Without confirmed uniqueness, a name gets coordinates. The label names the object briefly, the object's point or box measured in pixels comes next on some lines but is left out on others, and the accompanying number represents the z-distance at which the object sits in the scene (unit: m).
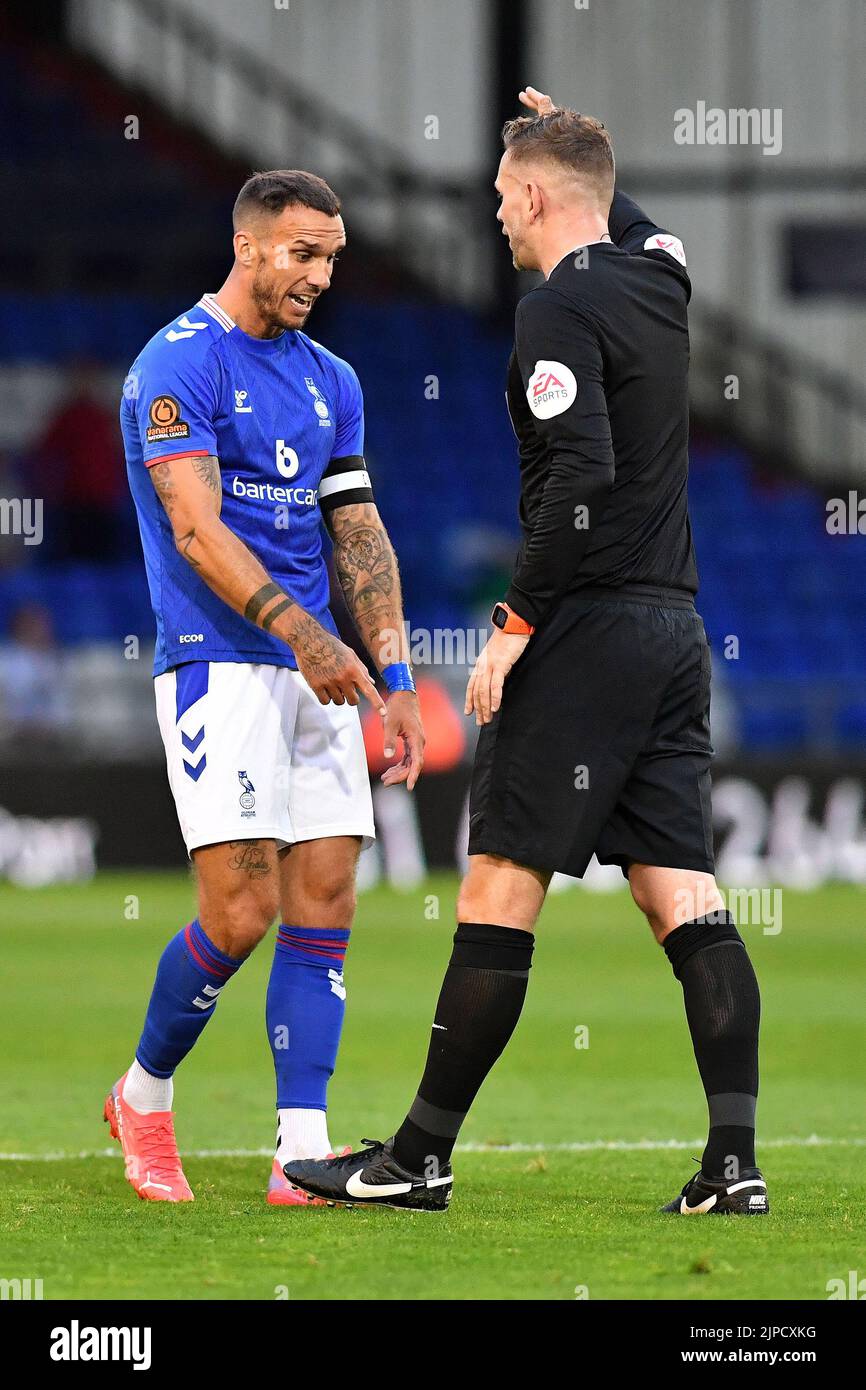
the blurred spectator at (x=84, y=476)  18.89
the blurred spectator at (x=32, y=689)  15.75
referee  4.66
